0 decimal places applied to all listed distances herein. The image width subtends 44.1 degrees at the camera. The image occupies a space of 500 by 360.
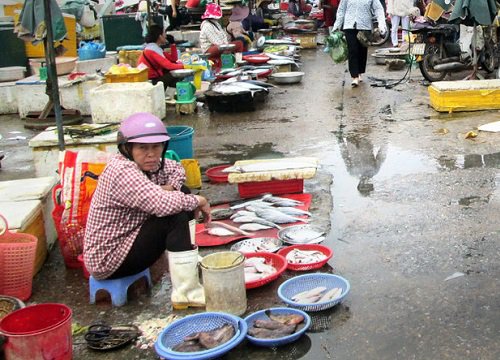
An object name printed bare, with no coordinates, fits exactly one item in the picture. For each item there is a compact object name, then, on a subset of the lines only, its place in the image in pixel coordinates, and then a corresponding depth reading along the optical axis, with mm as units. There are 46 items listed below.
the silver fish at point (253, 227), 5348
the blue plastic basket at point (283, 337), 3492
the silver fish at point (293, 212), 5531
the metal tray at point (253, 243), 4906
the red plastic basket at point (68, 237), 4676
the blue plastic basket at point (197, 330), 3311
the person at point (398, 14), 16656
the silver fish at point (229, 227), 5250
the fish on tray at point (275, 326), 3549
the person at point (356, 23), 11930
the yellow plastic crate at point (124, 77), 10000
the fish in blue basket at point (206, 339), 3416
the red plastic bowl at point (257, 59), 13953
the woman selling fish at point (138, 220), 3916
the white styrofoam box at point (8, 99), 11852
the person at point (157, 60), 10484
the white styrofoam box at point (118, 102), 9016
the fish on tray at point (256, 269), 4297
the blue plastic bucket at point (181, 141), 6742
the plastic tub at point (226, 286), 3793
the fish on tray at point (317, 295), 3924
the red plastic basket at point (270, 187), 6066
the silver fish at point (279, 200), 5789
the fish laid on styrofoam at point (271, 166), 6008
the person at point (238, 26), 16391
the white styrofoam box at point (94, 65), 13039
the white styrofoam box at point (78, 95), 11070
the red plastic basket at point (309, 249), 4469
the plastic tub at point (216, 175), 6770
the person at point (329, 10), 22578
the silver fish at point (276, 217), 5410
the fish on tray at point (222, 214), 5688
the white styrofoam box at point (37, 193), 5090
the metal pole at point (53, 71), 6156
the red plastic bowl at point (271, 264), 4219
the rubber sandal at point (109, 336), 3656
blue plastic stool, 4180
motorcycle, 11648
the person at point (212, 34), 13234
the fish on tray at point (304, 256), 4531
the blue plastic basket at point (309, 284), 4035
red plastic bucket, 3240
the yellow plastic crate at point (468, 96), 9406
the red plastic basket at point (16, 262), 4137
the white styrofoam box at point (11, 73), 12625
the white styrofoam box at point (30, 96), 11094
